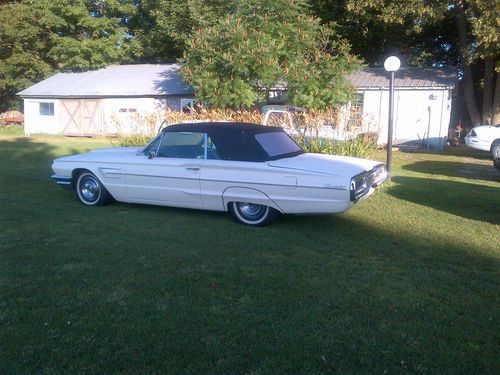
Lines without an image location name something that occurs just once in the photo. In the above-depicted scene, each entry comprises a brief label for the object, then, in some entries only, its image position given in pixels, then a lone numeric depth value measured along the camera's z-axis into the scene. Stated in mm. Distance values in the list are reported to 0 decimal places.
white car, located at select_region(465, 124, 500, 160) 14397
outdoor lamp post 10762
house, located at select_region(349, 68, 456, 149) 20875
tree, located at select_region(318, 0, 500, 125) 17328
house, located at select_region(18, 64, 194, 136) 26234
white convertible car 6348
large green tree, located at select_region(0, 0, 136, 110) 31125
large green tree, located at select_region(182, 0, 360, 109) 16422
